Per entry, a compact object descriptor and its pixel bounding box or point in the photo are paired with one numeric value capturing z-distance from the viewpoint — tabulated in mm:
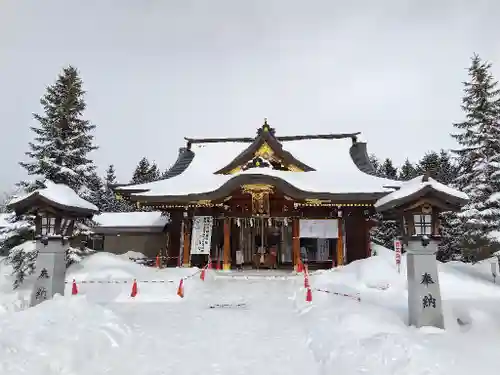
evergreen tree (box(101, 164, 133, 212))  40938
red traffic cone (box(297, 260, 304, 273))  16047
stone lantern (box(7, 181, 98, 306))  9477
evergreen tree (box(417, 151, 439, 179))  36225
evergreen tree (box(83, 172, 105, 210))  16305
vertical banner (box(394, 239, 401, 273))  13801
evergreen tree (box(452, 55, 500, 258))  16203
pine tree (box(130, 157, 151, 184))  49781
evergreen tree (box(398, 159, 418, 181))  40219
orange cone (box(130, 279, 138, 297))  10586
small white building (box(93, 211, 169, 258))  22375
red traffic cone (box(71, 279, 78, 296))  10531
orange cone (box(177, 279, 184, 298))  10711
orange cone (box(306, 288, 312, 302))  9691
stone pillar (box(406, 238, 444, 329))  7484
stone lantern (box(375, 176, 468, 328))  7523
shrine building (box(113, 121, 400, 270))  16812
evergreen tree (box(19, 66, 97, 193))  15453
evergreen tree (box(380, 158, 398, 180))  40812
